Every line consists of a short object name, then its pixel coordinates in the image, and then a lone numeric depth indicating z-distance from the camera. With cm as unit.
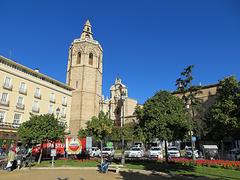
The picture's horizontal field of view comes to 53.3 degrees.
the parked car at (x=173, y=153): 3250
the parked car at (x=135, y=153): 3300
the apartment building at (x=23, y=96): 3641
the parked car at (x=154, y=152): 3314
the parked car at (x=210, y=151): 2962
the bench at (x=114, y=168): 1604
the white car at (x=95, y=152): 3594
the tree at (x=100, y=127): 2633
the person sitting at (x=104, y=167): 1586
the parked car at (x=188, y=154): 3314
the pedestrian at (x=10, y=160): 1625
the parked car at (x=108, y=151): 3453
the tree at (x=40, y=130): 2148
